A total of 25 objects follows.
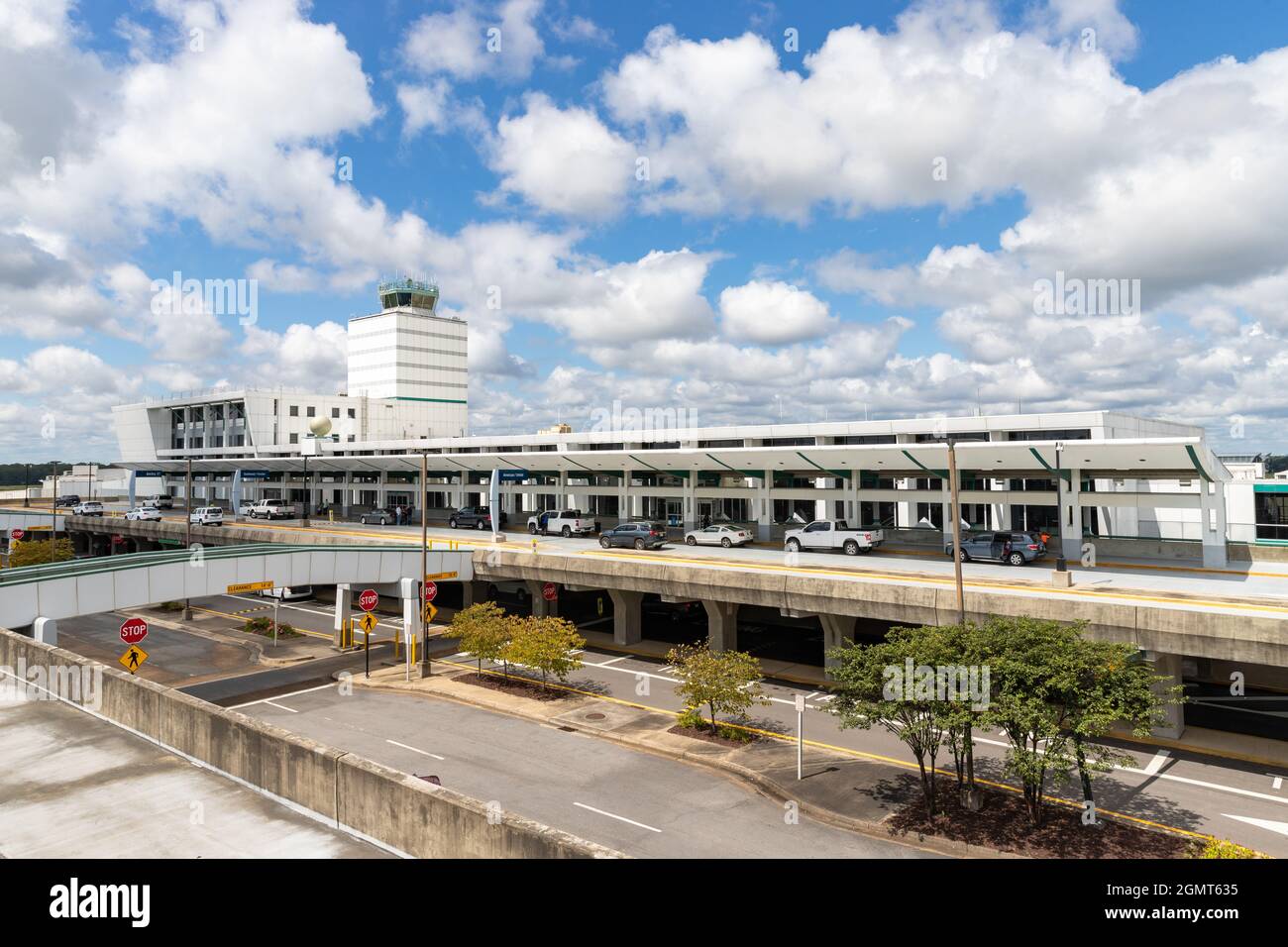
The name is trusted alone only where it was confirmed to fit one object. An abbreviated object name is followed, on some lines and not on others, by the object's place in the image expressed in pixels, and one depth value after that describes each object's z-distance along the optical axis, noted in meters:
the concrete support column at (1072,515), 38.69
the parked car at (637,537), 49.66
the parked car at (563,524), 61.03
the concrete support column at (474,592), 50.34
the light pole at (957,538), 25.24
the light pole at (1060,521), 31.02
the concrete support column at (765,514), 52.88
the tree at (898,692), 20.03
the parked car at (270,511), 81.00
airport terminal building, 39.66
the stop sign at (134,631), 24.29
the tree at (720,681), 27.61
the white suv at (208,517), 72.00
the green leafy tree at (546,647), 33.47
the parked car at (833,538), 44.44
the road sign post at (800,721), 22.64
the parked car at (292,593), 61.01
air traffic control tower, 129.88
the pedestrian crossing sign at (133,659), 22.38
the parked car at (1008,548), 38.28
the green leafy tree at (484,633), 35.34
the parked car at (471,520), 67.25
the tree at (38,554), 59.84
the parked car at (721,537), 51.06
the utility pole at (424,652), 37.59
